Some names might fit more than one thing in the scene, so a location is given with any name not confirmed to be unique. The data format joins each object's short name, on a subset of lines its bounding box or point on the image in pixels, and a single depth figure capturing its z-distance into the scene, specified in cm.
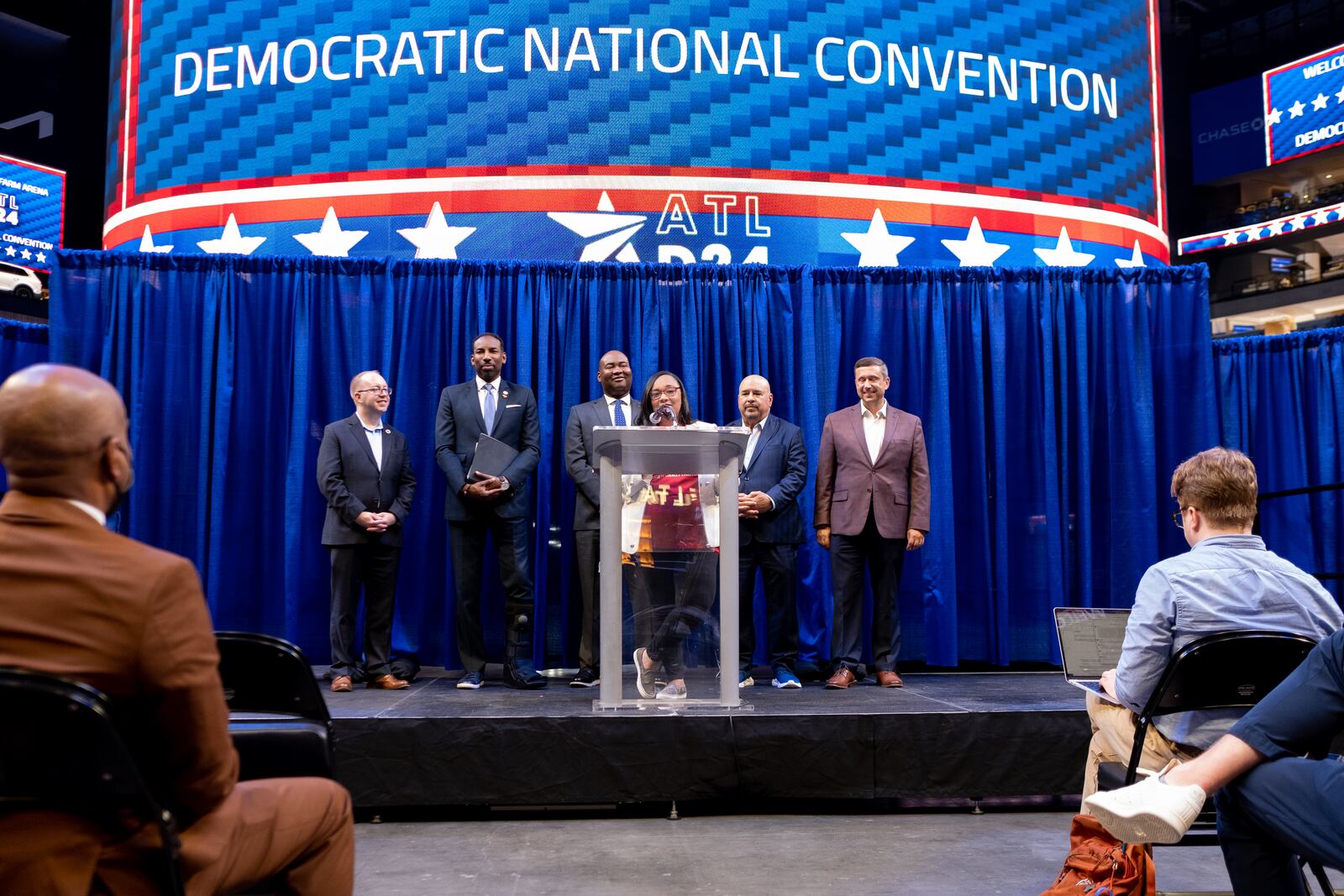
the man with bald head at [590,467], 520
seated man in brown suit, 141
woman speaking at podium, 410
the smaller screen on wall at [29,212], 1216
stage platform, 388
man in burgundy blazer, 514
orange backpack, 252
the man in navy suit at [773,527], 520
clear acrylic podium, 407
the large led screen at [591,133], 662
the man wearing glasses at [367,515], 507
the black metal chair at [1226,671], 231
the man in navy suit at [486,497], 514
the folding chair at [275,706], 200
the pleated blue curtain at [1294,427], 674
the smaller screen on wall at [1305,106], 1556
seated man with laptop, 244
